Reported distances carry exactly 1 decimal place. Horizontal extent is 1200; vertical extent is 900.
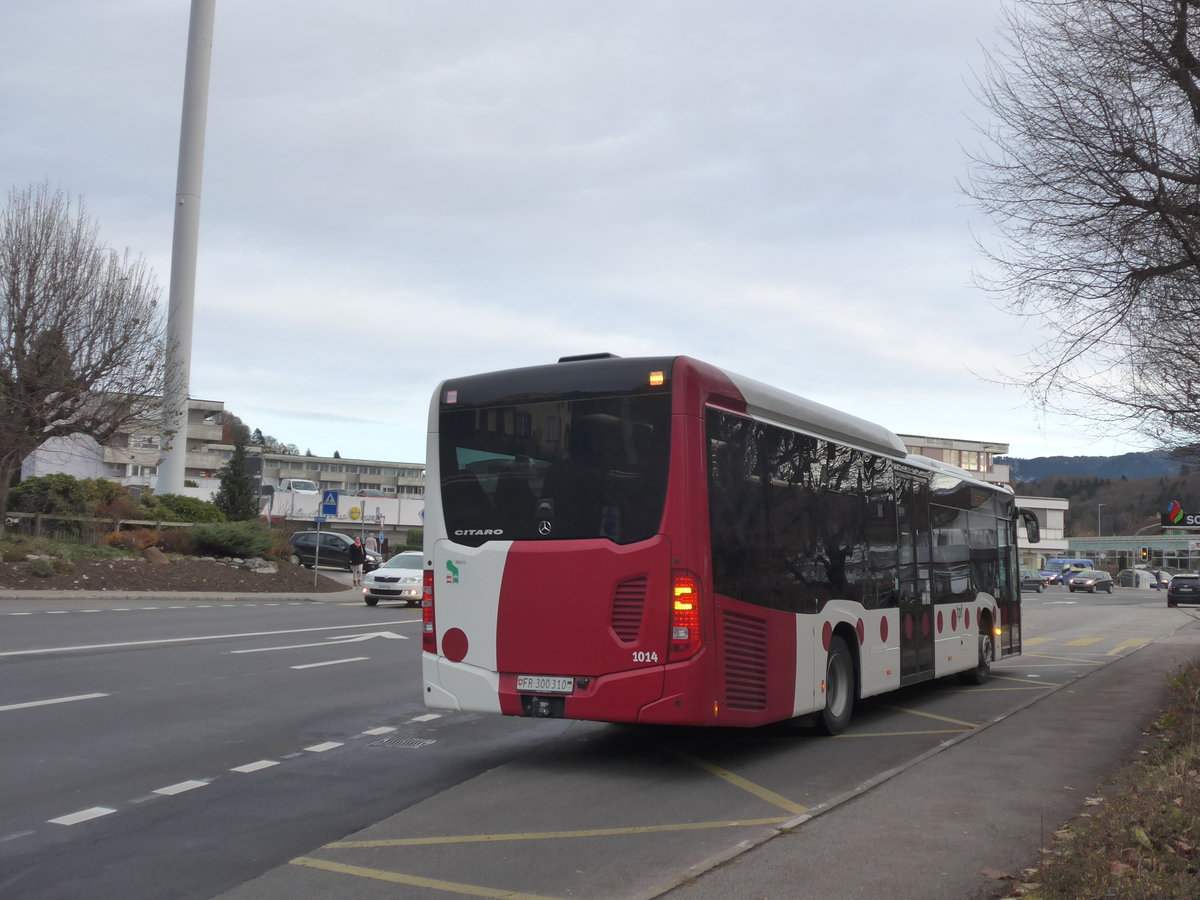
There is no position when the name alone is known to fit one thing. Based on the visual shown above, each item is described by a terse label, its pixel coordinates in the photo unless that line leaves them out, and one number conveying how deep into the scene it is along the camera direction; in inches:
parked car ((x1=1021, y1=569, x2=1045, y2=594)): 2903.5
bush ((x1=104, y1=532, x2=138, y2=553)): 1245.7
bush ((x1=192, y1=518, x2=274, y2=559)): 1359.5
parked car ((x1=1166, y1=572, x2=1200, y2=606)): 2054.6
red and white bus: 314.3
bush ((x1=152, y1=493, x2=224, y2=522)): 1492.4
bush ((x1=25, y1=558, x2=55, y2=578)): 1048.2
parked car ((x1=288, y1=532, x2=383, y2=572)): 1760.6
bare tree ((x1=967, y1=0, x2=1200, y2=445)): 406.9
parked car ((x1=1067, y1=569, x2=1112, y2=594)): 2829.7
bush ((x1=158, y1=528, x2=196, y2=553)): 1327.5
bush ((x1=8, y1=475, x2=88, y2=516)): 1263.5
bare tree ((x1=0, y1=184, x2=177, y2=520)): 1182.3
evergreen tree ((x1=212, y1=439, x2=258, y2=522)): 2036.2
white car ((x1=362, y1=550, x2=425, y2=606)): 1125.7
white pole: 1684.3
